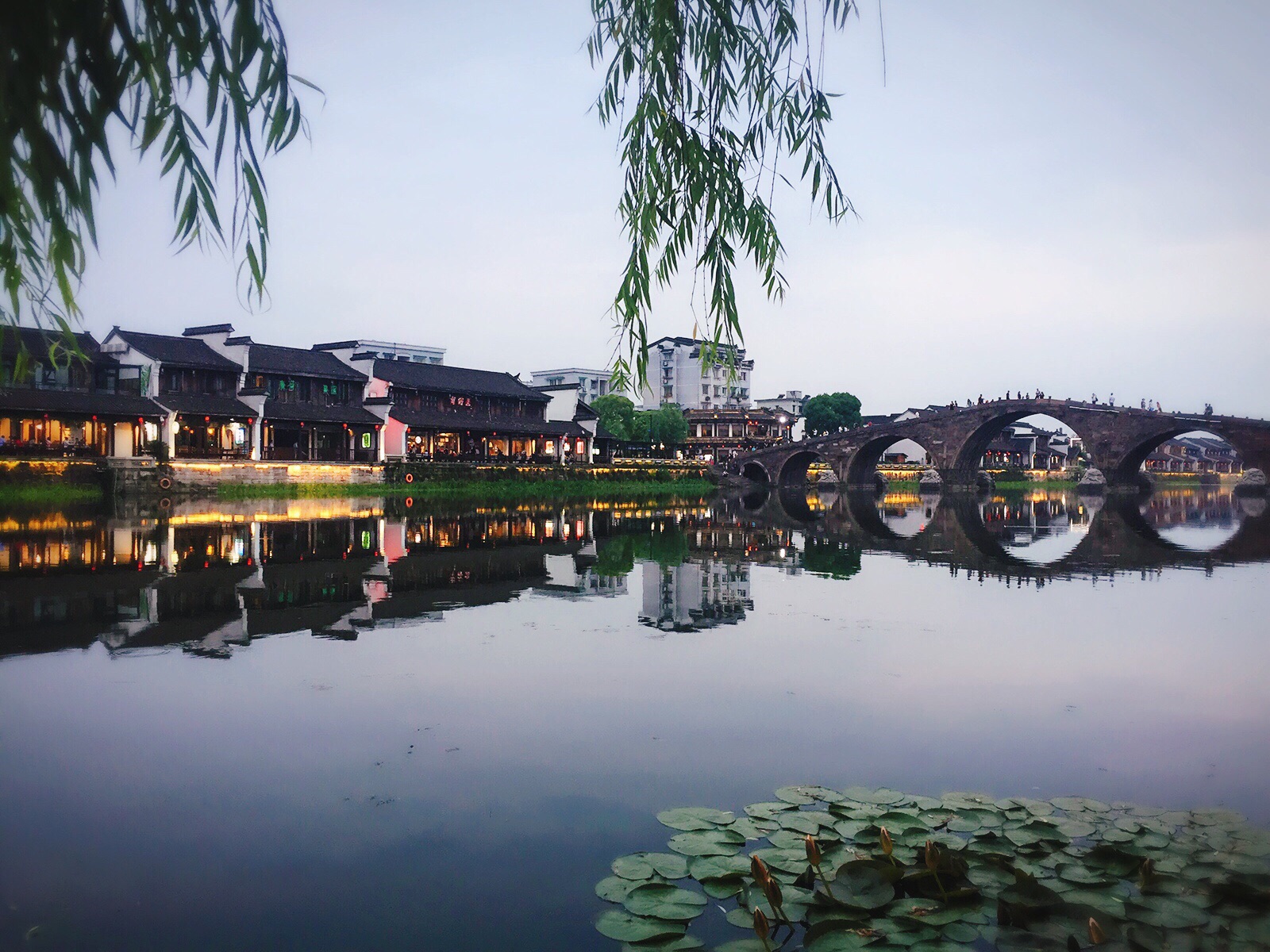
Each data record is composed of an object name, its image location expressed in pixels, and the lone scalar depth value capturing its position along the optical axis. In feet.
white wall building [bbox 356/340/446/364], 309.83
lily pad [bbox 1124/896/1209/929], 13.46
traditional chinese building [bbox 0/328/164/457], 127.13
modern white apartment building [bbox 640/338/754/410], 355.97
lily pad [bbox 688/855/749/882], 15.39
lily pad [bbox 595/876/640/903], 14.98
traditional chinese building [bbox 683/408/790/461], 315.99
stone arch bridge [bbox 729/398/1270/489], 217.56
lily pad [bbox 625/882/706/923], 14.35
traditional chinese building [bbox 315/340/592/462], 185.06
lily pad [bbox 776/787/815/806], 18.63
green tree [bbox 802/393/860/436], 355.36
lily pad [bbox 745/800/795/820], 17.95
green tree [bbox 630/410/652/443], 277.44
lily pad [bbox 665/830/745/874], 16.35
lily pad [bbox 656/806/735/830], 17.46
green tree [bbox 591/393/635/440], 258.16
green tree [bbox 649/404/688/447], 280.72
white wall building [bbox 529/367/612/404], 353.51
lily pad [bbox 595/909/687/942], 13.83
